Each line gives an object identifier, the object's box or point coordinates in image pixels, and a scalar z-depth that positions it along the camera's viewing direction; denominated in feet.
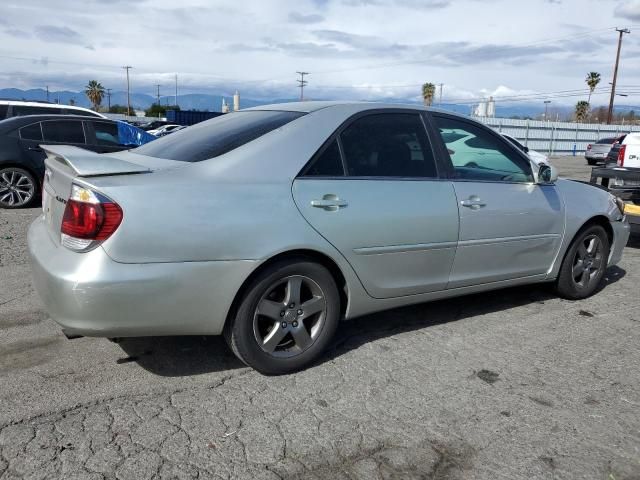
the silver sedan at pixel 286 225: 9.55
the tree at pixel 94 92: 282.15
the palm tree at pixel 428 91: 241.18
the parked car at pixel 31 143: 28.91
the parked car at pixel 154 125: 118.62
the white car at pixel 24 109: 40.27
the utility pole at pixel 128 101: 272.92
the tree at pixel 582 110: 208.44
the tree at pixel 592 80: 209.77
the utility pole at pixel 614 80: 156.51
